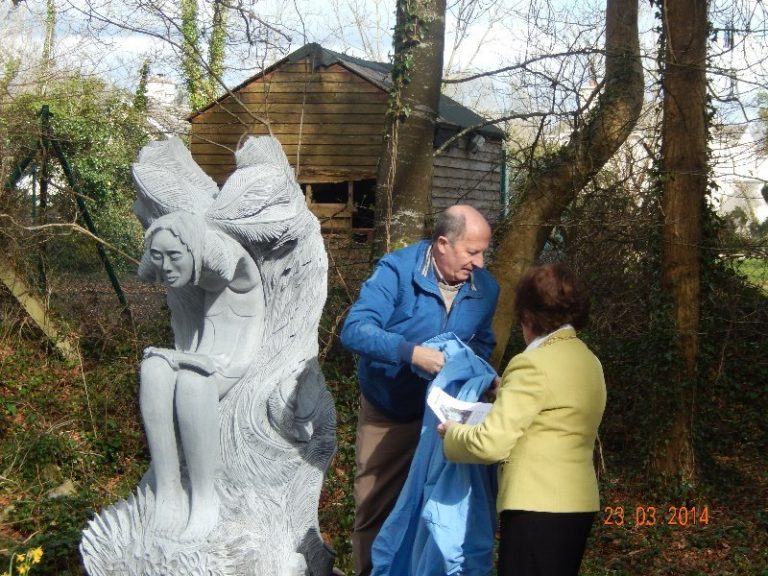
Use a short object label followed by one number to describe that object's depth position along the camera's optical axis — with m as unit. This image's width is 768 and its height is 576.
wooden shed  12.11
